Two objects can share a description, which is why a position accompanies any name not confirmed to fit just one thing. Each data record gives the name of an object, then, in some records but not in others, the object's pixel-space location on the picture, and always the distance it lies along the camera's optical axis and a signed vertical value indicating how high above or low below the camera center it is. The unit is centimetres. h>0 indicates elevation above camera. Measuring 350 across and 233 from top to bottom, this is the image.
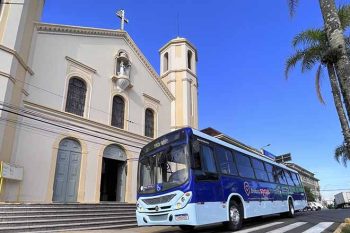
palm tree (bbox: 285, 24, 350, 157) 1335 +772
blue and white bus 833 +112
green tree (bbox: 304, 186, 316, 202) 6869 +514
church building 1421 +644
